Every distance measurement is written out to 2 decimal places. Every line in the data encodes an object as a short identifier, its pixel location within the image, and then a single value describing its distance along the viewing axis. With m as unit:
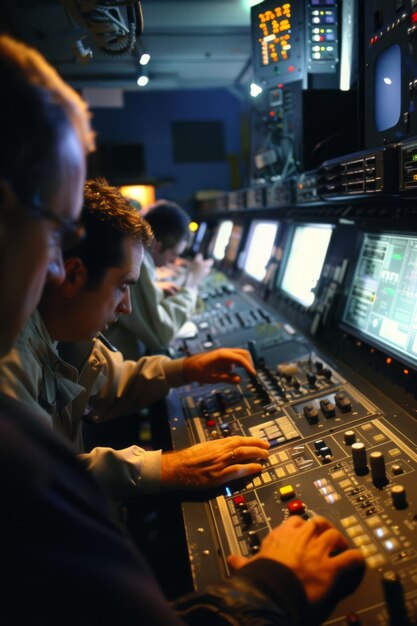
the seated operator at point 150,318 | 2.25
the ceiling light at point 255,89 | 2.37
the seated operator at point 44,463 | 0.49
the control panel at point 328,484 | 0.73
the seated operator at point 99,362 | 1.06
